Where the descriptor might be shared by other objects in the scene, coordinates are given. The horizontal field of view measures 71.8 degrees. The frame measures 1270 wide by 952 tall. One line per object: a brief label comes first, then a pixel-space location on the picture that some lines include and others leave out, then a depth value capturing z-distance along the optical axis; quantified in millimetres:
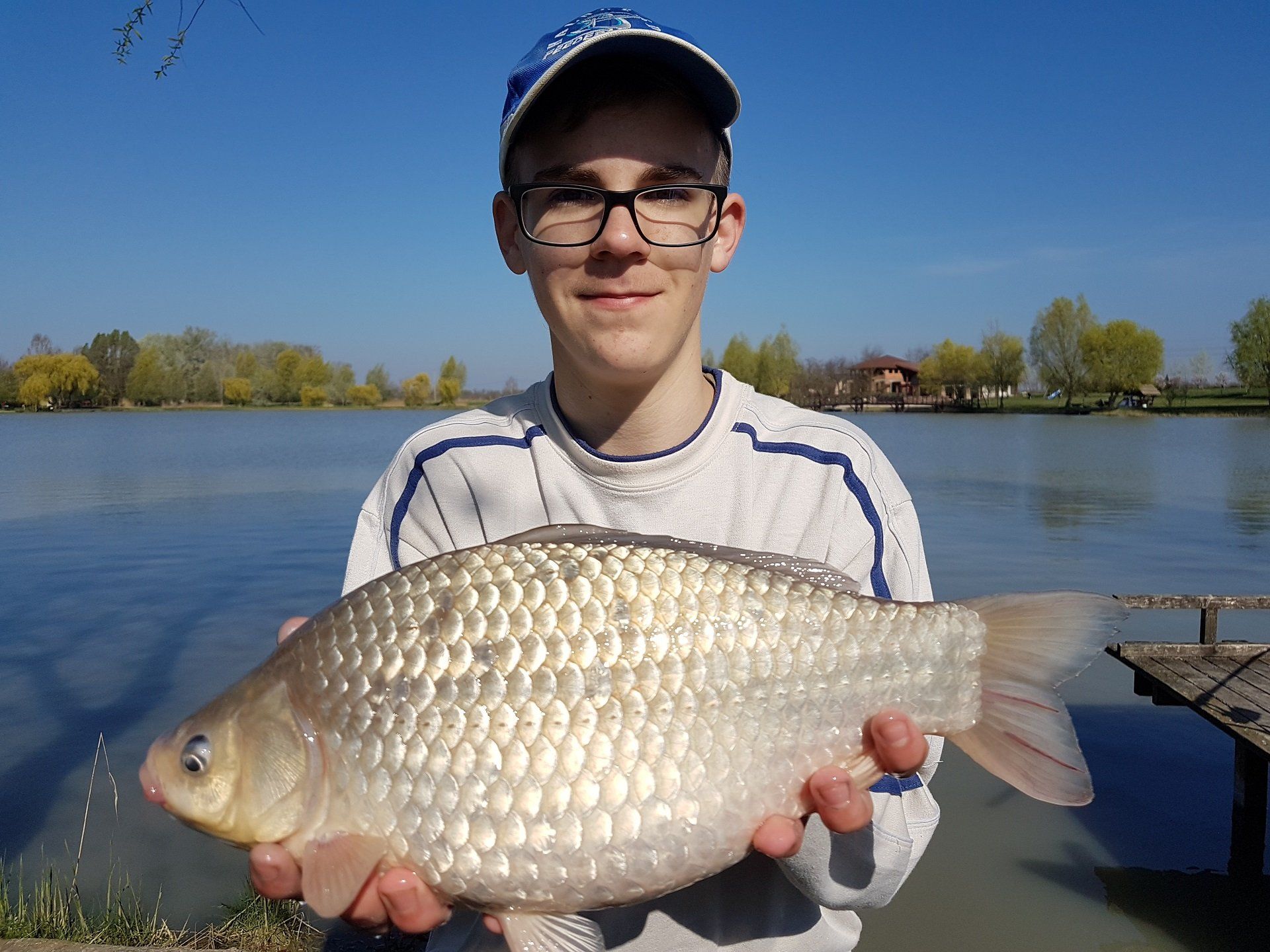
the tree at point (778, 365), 85375
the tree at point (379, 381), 106812
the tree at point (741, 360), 86375
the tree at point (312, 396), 96875
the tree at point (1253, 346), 68250
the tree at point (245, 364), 97250
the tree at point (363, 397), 101125
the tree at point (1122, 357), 73938
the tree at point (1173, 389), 75181
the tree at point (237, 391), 91000
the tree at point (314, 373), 98812
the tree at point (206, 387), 88188
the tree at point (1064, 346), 77812
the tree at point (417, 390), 99438
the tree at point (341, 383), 100750
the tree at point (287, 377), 97250
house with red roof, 108000
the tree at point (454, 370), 105725
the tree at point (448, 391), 96438
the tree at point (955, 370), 92188
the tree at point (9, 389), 77188
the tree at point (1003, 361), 87000
